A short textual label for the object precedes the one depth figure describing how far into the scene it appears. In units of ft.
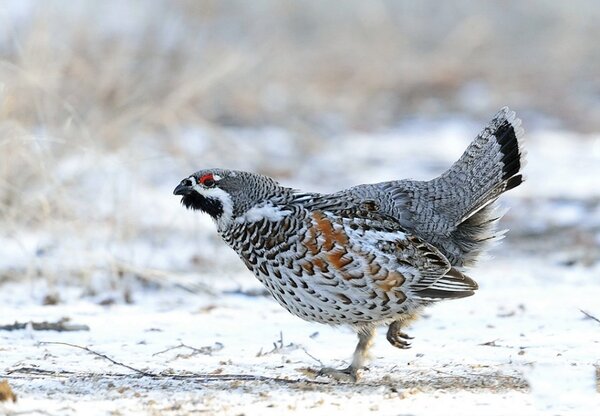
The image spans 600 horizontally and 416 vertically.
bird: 31.24
